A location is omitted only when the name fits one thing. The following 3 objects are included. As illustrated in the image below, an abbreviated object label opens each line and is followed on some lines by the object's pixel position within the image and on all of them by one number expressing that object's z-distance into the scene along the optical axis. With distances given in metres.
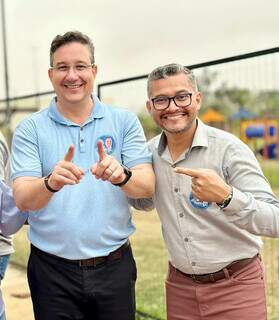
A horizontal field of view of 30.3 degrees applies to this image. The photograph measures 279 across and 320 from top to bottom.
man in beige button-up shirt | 2.36
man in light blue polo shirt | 2.37
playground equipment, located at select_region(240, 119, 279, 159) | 18.31
